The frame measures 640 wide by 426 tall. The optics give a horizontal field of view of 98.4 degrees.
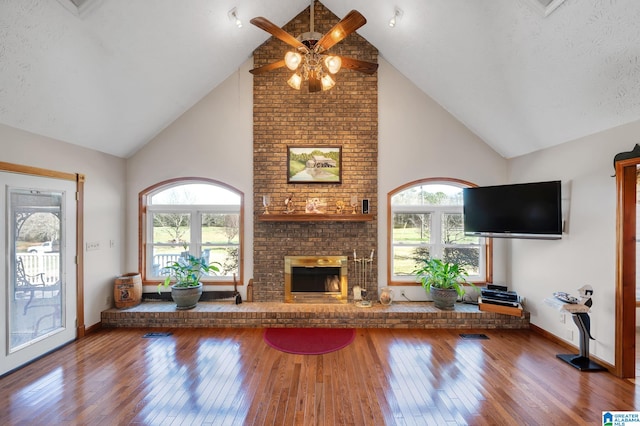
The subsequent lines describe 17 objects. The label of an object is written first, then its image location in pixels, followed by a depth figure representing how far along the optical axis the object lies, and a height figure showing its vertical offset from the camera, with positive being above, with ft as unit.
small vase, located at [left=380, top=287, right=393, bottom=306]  13.99 -4.29
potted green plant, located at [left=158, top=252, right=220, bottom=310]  13.34 -3.41
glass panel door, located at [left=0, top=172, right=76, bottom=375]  9.21 -1.98
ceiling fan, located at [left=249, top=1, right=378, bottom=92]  7.38 +4.90
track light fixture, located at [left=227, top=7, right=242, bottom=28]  11.28 +8.18
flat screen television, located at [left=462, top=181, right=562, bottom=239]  11.01 +0.11
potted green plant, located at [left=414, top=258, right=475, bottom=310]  13.16 -3.41
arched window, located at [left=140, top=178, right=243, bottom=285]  15.02 -0.71
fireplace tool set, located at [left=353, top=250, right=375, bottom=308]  14.48 -3.02
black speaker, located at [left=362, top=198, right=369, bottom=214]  13.88 +0.34
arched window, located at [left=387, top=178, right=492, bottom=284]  15.01 -1.00
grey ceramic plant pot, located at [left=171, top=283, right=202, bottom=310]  13.30 -4.02
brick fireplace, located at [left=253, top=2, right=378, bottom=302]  14.60 +3.54
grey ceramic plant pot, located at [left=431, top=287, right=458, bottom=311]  13.12 -4.05
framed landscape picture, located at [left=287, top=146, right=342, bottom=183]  14.58 +2.58
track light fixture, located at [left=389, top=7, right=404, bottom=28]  10.90 +7.95
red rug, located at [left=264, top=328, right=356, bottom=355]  10.80 -5.35
